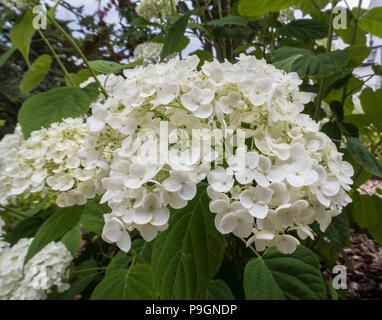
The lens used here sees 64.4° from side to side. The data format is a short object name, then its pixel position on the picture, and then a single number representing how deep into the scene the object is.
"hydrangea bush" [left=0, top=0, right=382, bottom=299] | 0.38
